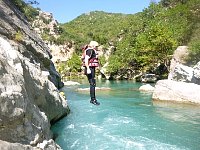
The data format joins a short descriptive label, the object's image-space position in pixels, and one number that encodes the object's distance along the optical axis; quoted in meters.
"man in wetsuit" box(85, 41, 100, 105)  6.68
